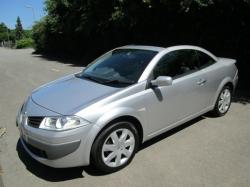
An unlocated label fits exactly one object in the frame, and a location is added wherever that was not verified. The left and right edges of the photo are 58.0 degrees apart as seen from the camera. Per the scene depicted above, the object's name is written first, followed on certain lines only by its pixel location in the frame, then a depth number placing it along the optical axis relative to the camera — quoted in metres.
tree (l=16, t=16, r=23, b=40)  80.61
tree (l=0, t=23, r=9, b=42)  75.77
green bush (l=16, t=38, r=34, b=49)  38.83
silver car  2.70
